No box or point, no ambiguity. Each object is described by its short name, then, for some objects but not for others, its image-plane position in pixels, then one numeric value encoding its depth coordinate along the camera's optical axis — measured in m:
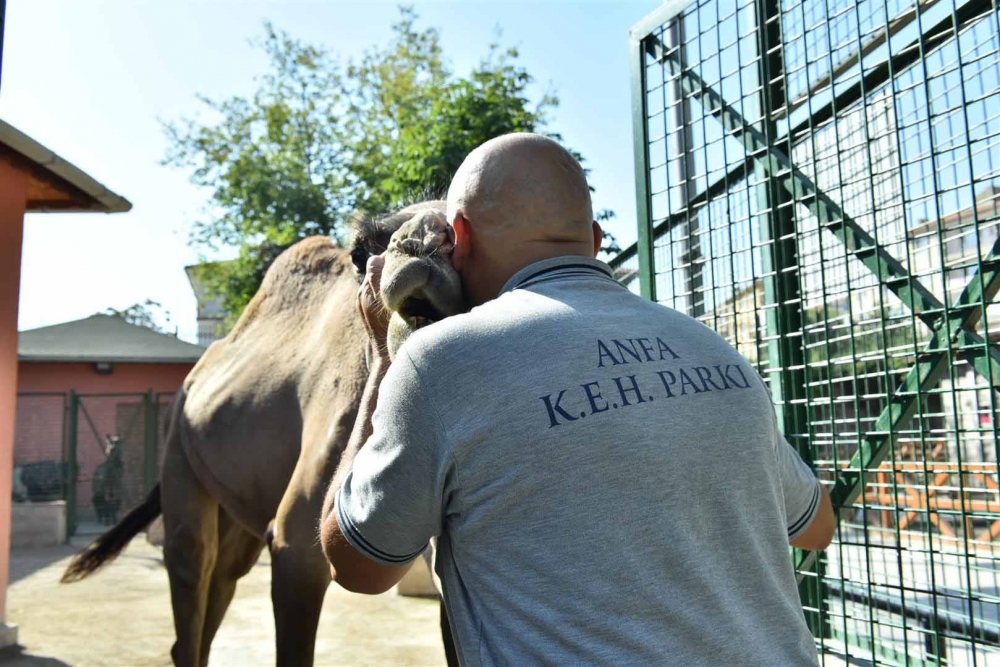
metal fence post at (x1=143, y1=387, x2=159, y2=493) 14.01
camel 1.64
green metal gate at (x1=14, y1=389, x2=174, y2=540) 13.84
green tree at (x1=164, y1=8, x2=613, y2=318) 17.06
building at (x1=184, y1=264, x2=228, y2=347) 20.25
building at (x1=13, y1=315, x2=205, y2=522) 15.17
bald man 1.15
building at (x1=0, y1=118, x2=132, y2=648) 5.81
